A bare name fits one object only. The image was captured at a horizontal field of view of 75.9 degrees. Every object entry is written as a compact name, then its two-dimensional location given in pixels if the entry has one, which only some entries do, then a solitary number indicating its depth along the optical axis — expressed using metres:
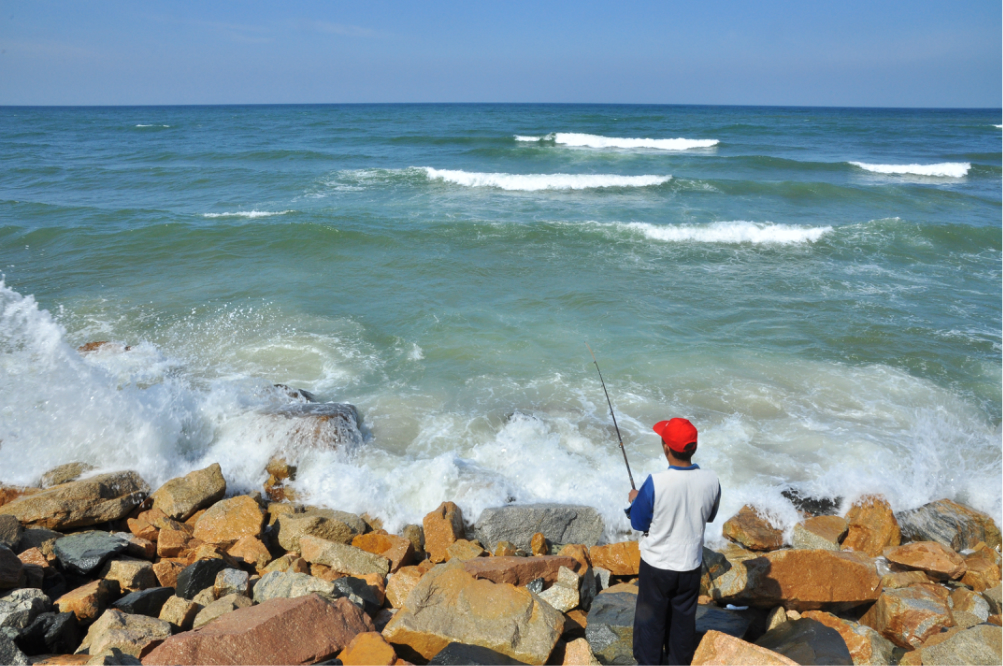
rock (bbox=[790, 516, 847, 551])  5.69
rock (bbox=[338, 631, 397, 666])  3.51
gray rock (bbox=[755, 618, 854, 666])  3.84
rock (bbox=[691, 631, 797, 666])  3.21
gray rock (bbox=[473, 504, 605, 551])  5.64
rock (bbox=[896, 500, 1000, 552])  5.87
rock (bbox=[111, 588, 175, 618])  4.20
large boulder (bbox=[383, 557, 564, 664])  3.76
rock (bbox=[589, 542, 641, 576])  5.07
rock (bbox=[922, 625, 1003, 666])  3.82
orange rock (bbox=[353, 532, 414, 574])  5.20
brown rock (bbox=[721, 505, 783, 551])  5.69
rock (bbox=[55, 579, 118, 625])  4.14
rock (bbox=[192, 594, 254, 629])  4.12
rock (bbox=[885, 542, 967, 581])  5.27
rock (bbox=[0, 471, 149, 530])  5.44
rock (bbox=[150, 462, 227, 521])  5.86
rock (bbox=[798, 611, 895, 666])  4.11
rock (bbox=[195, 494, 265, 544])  5.52
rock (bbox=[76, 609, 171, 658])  3.67
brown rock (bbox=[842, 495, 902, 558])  5.79
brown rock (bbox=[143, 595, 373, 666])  3.39
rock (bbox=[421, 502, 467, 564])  5.49
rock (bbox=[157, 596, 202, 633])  4.12
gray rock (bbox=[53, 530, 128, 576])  4.66
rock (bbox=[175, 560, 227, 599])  4.51
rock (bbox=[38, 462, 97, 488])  6.08
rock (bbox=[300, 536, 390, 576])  5.04
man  3.33
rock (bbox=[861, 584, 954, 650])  4.42
